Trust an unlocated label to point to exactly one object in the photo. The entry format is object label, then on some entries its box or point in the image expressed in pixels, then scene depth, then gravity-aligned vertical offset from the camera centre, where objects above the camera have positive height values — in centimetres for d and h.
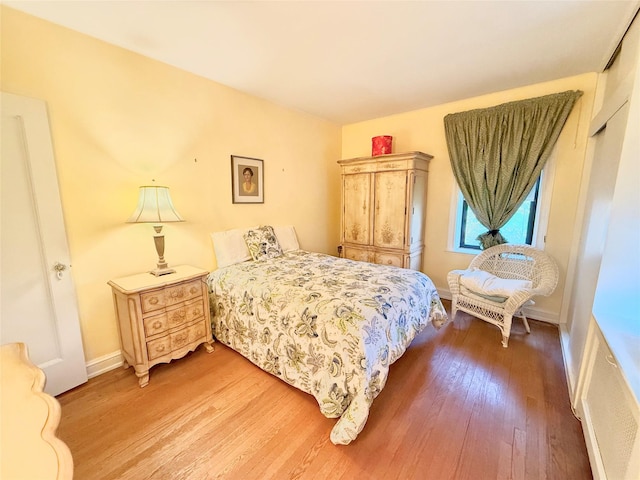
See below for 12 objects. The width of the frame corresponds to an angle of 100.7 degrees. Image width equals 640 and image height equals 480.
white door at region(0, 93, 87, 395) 164 -34
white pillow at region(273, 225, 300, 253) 329 -45
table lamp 202 -8
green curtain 266 +57
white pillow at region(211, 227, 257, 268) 271 -47
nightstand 190 -87
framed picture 290 +25
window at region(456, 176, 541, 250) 299 -27
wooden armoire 327 -7
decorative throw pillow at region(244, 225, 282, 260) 287 -46
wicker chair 241 -78
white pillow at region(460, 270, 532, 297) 246 -79
